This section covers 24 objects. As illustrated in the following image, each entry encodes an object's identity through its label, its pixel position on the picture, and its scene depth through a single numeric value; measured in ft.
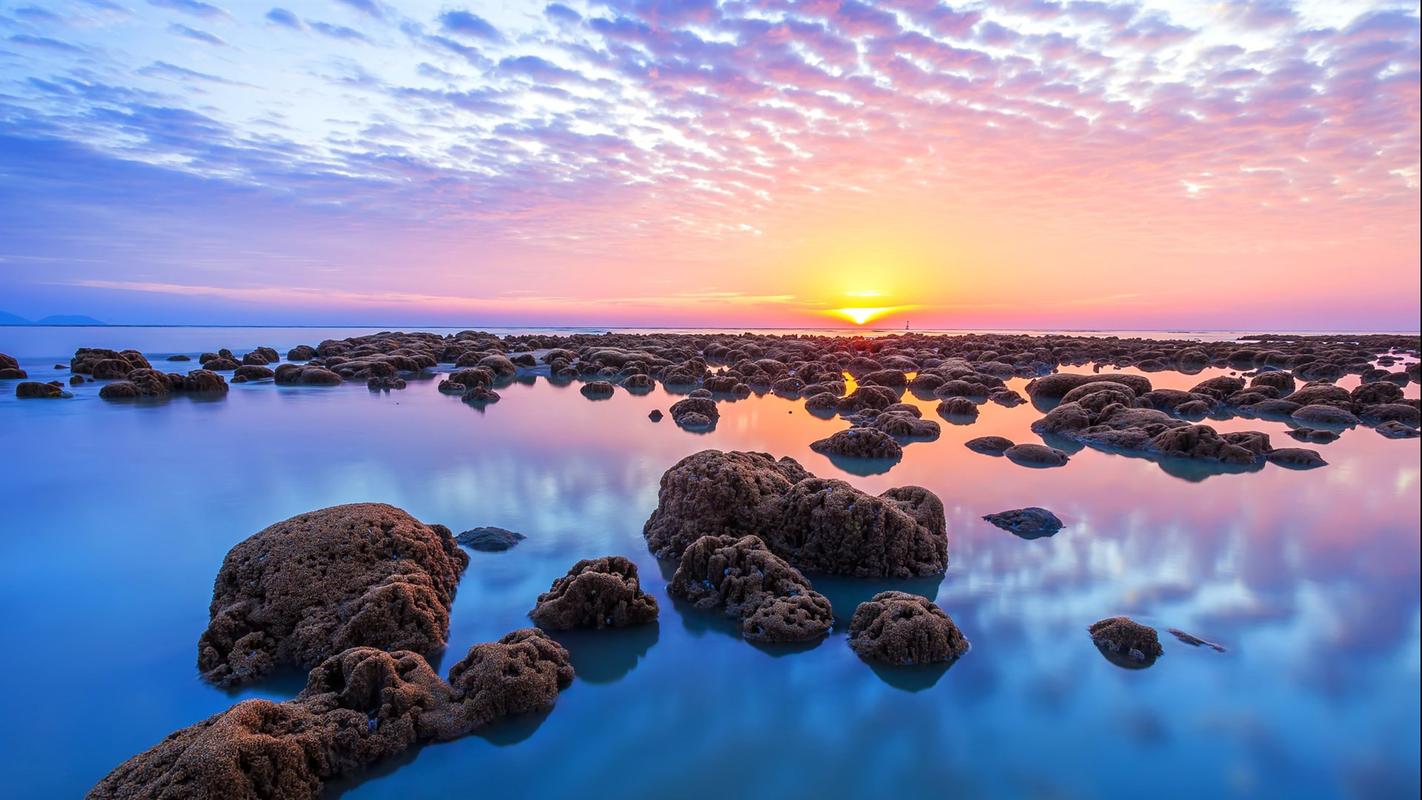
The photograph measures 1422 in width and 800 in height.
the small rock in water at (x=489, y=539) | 27.17
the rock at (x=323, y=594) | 17.51
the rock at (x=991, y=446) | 46.65
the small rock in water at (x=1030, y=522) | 29.04
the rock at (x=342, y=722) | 11.76
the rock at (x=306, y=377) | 93.71
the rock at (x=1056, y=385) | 78.64
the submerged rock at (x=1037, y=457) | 43.21
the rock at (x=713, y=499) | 25.16
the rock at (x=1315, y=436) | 50.23
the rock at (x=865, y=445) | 44.60
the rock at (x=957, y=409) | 64.08
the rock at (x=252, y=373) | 98.43
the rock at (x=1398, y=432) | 51.77
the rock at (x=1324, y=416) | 58.18
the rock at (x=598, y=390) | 81.71
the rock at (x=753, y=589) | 19.27
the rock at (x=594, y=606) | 19.70
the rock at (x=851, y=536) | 23.71
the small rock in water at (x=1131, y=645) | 18.24
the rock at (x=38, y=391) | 75.72
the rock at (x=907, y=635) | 17.78
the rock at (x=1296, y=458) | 42.24
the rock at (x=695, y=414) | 59.31
